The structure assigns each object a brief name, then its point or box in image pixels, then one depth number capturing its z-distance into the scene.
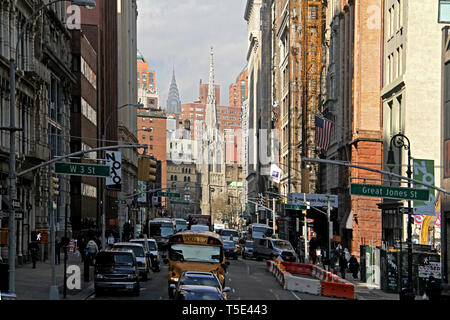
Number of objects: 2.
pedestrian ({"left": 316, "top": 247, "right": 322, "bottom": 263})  78.11
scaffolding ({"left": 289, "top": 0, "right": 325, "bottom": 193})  114.81
